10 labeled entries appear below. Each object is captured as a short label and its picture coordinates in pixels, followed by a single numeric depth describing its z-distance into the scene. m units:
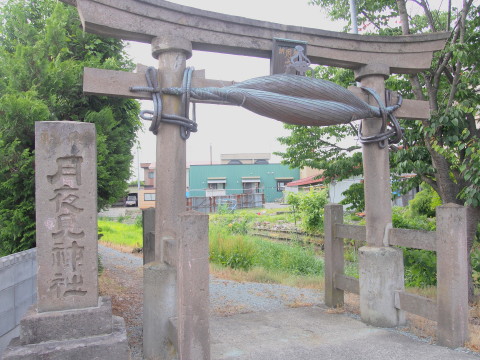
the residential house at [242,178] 40.00
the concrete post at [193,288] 3.10
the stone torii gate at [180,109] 3.13
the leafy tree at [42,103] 4.78
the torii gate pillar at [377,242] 4.52
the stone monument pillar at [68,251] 2.93
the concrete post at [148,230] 5.28
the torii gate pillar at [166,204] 3.73
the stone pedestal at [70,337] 2.82
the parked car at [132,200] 44.97
